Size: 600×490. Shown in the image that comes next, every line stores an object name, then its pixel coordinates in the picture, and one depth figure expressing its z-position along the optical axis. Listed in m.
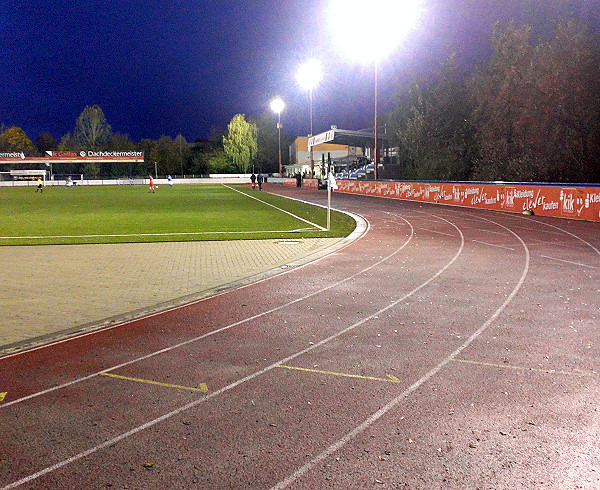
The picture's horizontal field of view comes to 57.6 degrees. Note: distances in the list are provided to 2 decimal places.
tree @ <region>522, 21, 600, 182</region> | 30.75
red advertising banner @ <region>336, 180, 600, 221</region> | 22.12
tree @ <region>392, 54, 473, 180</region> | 46.25
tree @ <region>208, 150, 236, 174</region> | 112.38
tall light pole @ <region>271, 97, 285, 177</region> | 78.56
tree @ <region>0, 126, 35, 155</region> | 128.62
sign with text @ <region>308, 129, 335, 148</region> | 57.30
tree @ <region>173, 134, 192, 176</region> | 115.19
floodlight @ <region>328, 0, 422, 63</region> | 35.03
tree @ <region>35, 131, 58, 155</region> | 150.25
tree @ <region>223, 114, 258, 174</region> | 109.44
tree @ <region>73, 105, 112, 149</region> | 132.50
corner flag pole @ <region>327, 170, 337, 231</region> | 16.66
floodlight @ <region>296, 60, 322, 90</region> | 53.00
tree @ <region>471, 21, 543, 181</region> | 34.94
